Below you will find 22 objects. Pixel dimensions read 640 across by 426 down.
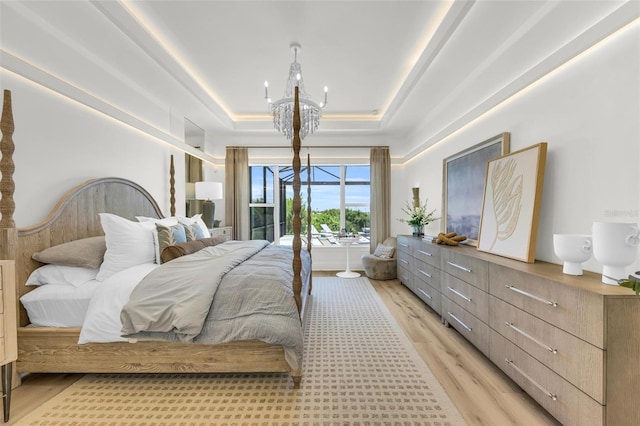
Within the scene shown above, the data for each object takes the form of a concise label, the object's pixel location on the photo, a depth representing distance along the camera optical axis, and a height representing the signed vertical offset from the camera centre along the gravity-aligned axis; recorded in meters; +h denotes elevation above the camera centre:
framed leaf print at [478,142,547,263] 2.25 +0.06
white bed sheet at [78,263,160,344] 1.98 -0.72
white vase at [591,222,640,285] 1.46 -0.19
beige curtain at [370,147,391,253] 5.70 +0.34
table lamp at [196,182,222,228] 4.66 +0.23
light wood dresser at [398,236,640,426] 1.35 -0.73
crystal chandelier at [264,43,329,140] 3.10 +1.16
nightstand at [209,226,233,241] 4.66 -0.38
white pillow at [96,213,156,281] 2.33 -0.31
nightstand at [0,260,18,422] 1.62 -0.67
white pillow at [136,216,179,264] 2.70 -0.14
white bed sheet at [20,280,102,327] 2.05 -0.71
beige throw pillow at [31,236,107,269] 2.17 -0.35
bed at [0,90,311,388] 1.97 -1.00
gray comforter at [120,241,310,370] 1.92 -0.68
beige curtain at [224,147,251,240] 5.67 +0.43
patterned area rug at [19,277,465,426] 1.71 -1.25
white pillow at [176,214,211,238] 3.61 -0.16
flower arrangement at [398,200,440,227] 4.54 -0.11
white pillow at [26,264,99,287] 2.14 -0.50
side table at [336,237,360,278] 5.25 -0.62
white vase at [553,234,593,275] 1.72 -0.25
